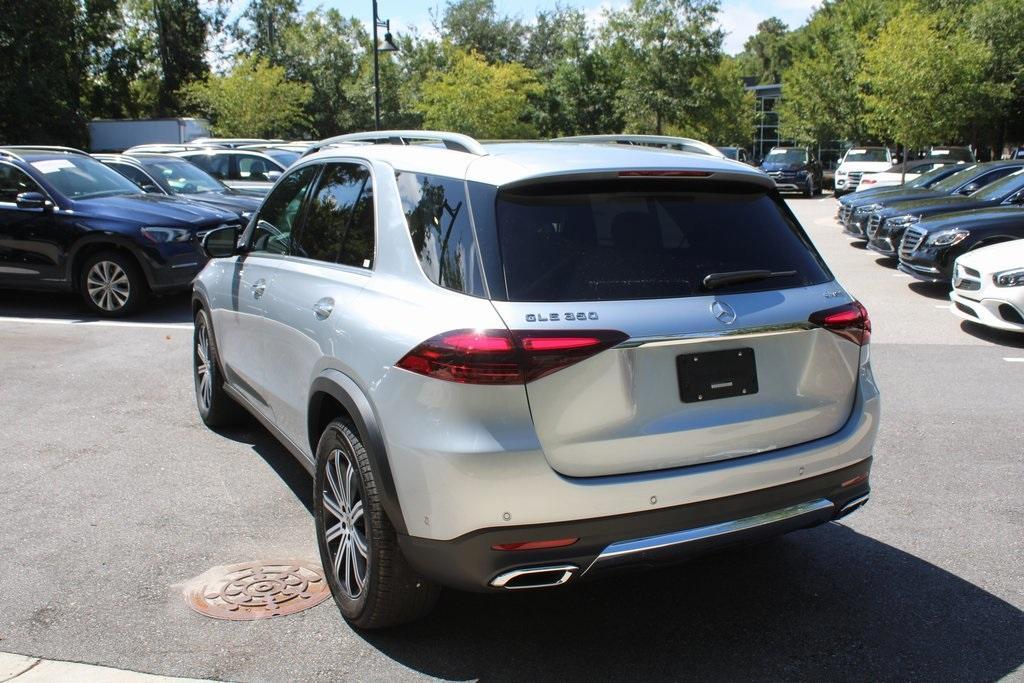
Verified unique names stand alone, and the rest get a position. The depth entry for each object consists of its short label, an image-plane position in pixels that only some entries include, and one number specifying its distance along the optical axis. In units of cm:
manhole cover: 373
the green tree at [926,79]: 2567
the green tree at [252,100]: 3822
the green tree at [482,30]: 6712
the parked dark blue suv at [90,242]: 1001
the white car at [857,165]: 3161
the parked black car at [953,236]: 1164
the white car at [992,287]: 887
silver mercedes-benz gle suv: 294
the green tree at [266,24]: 6444
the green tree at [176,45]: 5259
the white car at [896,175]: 2512
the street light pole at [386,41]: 2732
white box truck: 3294
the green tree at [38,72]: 3706
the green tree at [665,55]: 4197
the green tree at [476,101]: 3809
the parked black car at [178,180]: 1327
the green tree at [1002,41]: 2745
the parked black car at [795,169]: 3425
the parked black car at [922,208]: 1349
